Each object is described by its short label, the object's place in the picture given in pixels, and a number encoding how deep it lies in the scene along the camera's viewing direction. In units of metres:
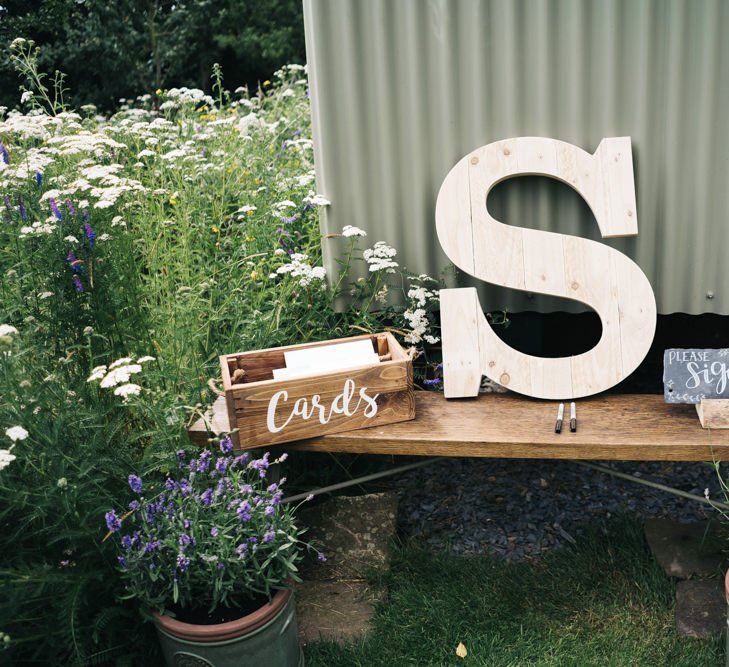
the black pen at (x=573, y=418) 3.03
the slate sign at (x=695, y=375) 2.95
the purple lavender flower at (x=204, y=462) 2.89
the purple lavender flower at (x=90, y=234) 3.03
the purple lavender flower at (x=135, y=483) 2.71
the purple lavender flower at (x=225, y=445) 2.98
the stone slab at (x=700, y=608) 3.01
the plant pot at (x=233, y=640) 2.63
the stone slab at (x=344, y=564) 3.21
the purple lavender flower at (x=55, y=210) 3.09
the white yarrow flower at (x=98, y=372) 2.80
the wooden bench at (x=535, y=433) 2.92
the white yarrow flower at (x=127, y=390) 2.67
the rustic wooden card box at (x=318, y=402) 3.00
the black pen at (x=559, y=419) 3.02
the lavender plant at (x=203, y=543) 2.65
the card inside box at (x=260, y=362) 3.24
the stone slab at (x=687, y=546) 3.26
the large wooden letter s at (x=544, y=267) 3.33
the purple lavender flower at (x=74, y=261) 3.01
